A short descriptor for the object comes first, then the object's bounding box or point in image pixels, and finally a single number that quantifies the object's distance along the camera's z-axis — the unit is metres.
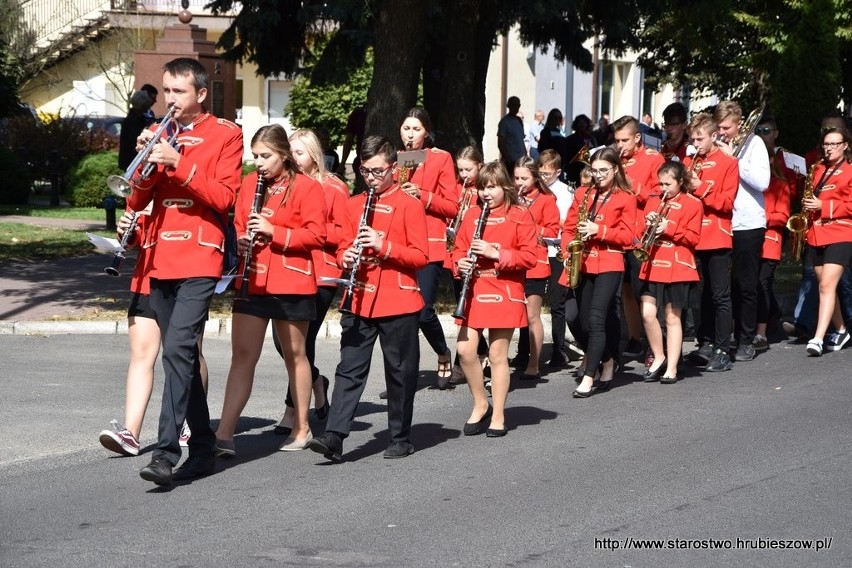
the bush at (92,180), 24.27
